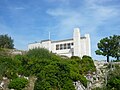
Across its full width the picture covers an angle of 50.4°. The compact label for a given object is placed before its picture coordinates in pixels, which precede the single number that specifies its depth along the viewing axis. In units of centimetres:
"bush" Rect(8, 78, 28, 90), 1051
